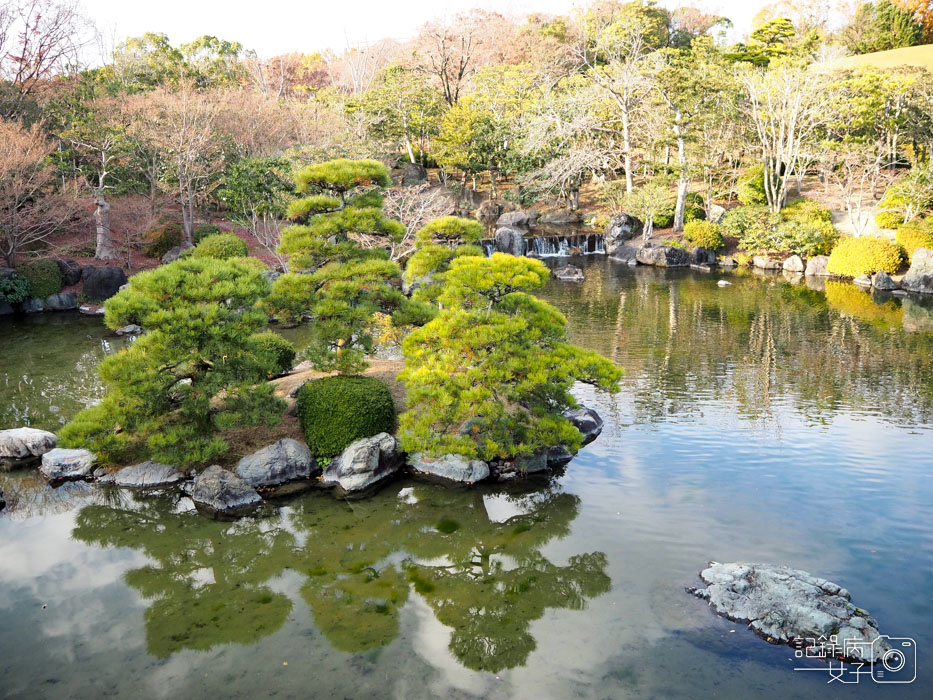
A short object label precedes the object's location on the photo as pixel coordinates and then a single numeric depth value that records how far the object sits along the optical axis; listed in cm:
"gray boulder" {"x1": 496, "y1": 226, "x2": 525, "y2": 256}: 3518
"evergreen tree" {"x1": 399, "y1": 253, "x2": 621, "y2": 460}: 1047
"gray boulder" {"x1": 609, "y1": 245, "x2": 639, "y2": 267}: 3362
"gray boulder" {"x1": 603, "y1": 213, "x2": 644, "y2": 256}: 3612
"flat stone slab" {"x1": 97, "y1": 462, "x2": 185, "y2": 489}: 1091
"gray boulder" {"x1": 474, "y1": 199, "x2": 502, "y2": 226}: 4088
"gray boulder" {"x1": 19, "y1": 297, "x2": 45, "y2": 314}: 2411
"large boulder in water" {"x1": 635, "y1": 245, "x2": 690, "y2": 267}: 3212
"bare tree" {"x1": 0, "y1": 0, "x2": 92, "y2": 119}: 2964
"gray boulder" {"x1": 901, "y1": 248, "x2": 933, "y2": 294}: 2522
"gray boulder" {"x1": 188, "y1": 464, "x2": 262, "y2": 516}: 1018
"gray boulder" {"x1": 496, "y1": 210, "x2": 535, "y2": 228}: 3947
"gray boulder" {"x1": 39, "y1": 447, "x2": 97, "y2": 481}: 1117
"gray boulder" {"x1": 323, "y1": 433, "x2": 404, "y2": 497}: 1065
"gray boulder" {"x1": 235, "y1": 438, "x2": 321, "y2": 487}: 1073
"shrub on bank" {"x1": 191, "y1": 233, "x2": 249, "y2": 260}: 2580
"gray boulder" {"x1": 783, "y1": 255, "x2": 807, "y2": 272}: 2997
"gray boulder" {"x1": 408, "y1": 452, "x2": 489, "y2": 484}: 1091
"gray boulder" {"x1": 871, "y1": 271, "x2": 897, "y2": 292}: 2567
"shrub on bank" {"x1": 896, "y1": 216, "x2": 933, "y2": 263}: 2722
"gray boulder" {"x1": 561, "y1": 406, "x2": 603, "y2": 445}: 1268
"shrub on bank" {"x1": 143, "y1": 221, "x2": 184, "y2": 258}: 2945
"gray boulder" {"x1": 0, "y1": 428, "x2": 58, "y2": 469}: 1173
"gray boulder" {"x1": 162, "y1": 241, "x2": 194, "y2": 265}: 2834
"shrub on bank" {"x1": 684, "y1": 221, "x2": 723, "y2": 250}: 3259
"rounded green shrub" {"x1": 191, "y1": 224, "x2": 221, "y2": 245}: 3086
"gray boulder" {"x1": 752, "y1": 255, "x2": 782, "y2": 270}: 3078
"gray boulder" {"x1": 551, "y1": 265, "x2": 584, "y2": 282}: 2931
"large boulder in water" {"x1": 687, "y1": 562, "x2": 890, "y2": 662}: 701
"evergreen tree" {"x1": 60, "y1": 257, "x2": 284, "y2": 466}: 1002
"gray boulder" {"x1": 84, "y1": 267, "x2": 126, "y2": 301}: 2534
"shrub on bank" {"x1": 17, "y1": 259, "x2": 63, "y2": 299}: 2433
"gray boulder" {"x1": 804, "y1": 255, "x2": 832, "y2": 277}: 2922
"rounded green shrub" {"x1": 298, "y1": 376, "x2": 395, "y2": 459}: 1098
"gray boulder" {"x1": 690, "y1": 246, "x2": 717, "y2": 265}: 3238
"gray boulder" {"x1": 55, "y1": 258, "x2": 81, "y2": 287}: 2588
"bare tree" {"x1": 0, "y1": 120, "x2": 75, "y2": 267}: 2250
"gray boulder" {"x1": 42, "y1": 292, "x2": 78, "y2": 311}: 2456
